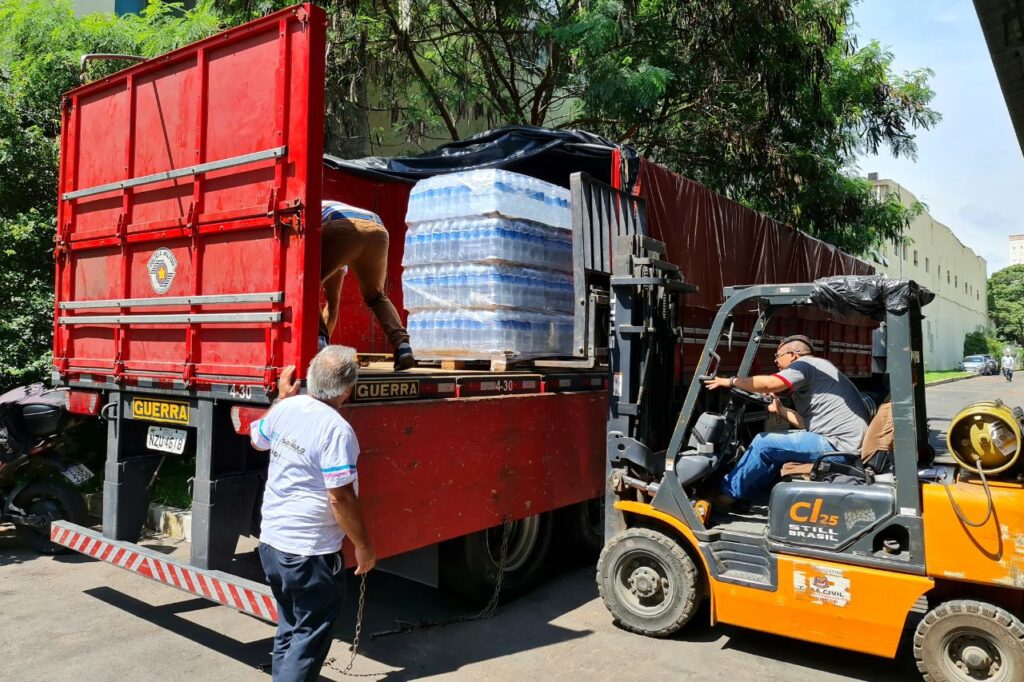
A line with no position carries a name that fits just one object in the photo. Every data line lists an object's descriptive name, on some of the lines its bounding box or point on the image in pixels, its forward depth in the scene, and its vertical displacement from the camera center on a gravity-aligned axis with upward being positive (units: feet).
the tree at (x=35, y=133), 24.39 +8.01
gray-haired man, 10.27 -1.78
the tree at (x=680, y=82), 32.22 +14.08
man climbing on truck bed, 16.16 +2.60
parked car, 161.38 +3.51
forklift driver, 14.78 -0.75
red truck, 12.73 +0.72
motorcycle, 18.76 -2.20
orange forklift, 12.30 -2.51
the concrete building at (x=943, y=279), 157.69 +23.83
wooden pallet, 17.52 +0.44
